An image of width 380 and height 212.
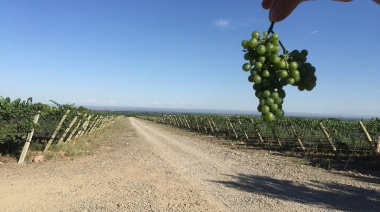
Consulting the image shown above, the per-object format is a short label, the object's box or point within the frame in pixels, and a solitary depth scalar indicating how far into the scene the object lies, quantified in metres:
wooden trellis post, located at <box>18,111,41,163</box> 11.15
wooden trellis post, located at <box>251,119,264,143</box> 20.82
